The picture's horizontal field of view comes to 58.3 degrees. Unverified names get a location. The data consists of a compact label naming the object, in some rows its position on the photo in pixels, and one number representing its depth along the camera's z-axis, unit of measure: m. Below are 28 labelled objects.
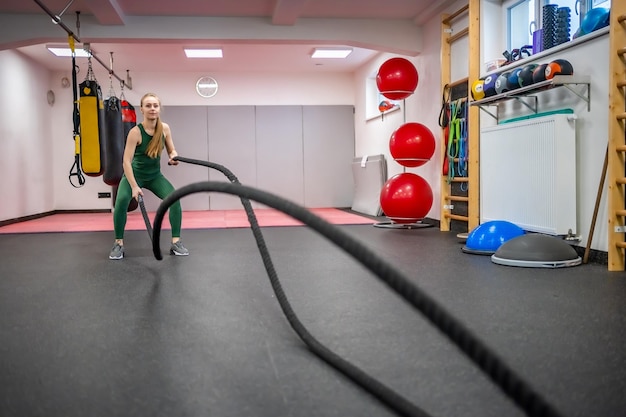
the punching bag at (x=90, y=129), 5.52
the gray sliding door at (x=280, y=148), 10.61
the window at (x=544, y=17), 4.13
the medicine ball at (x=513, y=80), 4.24
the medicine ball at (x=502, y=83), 4.40
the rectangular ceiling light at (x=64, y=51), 8.05
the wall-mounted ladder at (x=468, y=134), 5.28
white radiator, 3.93
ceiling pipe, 4.69
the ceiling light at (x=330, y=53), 8.70
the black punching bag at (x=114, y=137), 6.54
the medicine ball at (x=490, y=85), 4.64
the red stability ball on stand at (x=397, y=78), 6.17
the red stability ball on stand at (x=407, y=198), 5.89
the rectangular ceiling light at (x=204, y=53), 8.56
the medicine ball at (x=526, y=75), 4.10
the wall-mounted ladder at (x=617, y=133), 3.35
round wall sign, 10.41
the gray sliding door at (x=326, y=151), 10.71
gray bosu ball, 3.65
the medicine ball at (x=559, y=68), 3.81
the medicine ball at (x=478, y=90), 4.86
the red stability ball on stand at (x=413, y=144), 6.00
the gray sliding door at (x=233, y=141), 10.49
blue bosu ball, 4.23
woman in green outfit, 4.21
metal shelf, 3.76
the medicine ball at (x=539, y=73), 3.96
